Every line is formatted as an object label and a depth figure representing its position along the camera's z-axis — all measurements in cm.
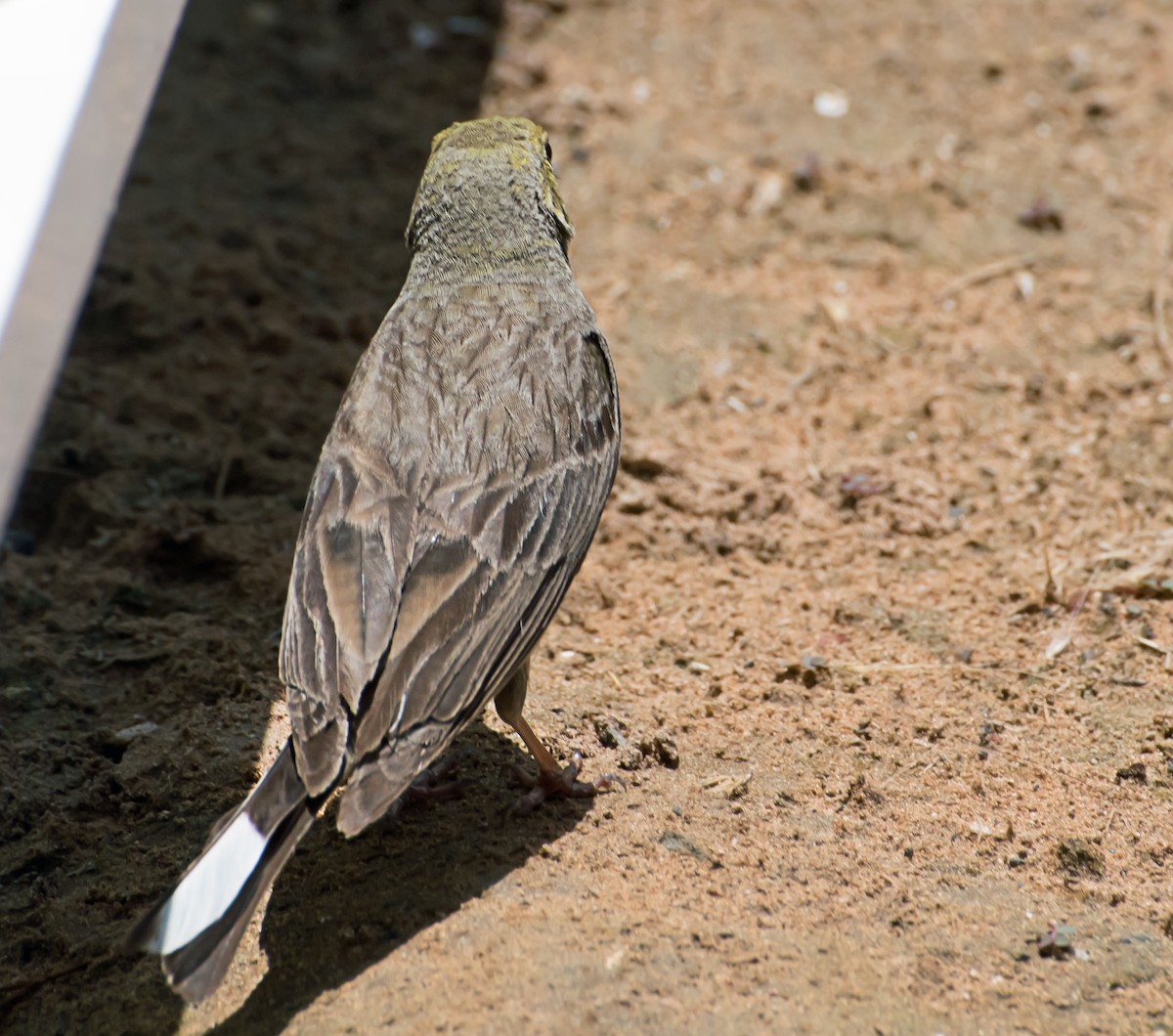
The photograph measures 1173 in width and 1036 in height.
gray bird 653
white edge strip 571
